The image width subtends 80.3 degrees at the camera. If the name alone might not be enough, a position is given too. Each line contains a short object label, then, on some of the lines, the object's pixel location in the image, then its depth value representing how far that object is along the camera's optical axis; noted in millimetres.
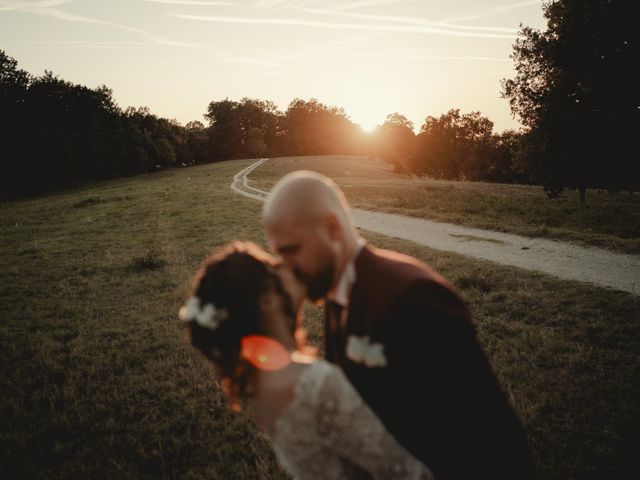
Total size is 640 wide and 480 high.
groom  1384
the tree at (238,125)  114312
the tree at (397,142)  81438
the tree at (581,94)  15008
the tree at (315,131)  129125
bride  1371
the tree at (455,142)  76500
